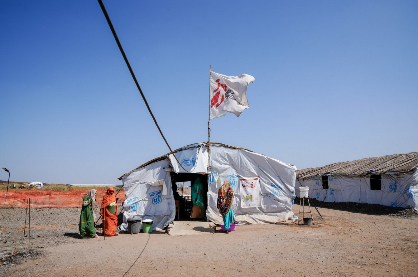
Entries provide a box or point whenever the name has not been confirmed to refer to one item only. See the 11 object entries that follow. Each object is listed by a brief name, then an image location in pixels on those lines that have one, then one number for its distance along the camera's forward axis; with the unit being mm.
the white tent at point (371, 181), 14484
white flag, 11641
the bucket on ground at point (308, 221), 11195
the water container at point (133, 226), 10000
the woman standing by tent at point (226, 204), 9734
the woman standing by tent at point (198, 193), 12125
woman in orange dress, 9367
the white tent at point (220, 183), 10992
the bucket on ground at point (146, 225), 10195
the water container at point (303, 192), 11368
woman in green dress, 9023
